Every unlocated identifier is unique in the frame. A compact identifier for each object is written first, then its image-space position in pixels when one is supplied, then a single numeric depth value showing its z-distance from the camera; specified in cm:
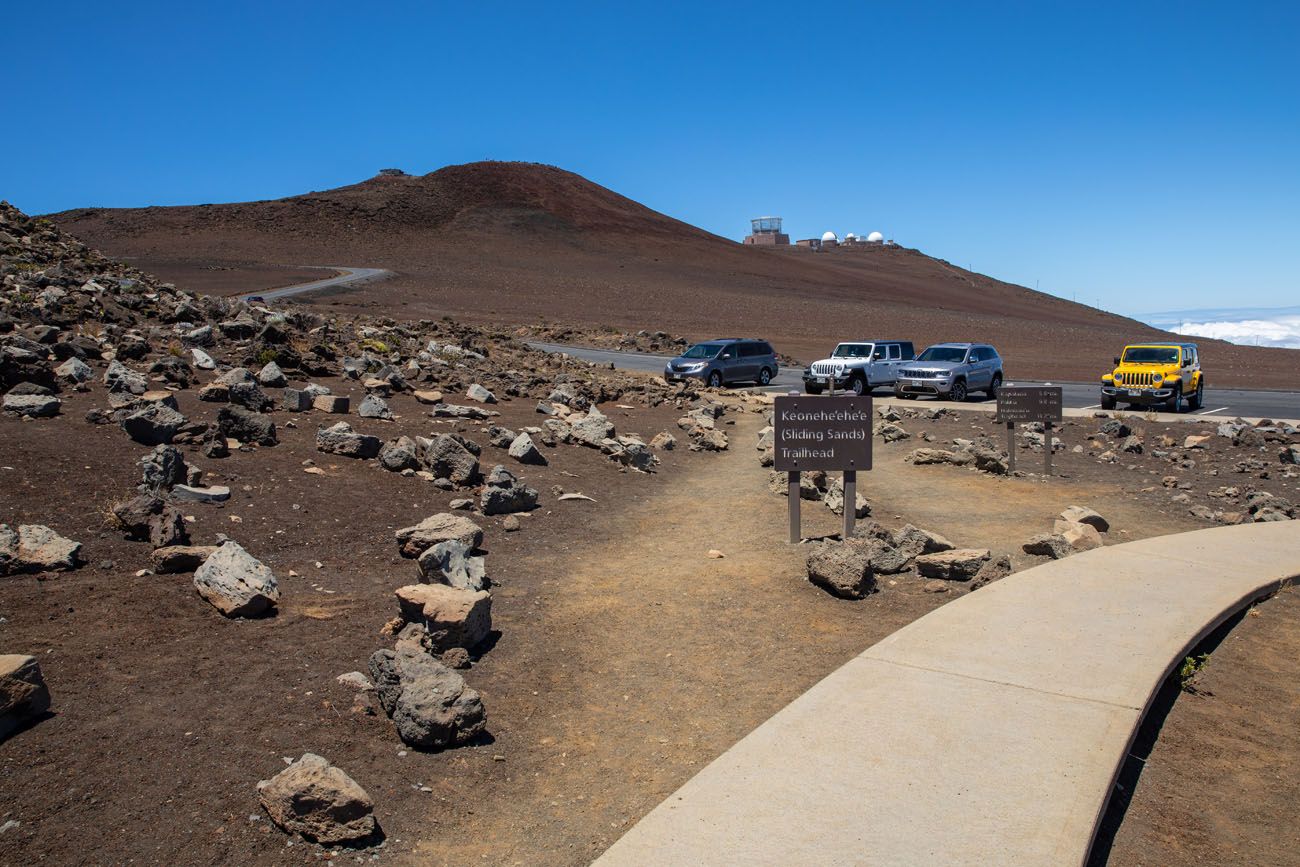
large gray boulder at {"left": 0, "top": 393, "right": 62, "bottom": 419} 1074
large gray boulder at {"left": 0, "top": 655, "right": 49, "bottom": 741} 471
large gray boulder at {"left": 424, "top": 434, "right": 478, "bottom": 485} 1112
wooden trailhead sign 977
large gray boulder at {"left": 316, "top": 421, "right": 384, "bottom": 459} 1151
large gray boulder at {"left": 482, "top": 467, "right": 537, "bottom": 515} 1033
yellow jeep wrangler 2495
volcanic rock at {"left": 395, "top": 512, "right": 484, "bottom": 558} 860
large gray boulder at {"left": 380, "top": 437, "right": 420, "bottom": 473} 1123
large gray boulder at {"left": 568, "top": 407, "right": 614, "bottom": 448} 1471
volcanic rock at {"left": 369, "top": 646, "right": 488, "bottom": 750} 514
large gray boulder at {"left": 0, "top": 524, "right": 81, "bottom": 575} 692
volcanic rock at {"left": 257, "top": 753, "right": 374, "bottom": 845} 423
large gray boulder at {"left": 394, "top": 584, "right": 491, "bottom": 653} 639
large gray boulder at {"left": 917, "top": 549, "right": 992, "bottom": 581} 833
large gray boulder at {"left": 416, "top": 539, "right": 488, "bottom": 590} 754
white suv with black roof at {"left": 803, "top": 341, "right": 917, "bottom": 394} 3077
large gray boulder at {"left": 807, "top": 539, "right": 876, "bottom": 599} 784
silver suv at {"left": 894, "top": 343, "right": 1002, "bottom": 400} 2886
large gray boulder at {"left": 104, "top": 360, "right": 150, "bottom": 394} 1235
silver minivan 3159
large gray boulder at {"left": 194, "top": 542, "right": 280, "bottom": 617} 667
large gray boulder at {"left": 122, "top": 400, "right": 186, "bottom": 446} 1041
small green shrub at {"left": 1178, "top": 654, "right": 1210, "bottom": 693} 617
